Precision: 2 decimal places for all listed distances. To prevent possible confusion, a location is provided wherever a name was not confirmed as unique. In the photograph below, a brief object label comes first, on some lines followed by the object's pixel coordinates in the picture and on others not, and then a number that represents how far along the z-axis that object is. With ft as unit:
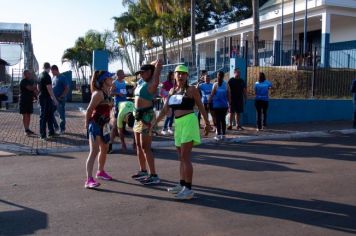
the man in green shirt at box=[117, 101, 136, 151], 29.66
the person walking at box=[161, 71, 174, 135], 39.33
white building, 63.89
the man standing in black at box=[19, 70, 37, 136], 39.55
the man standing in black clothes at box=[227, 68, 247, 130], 43.42
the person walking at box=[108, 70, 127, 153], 36.50
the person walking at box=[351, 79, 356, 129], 46.01
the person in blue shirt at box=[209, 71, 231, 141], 37.68
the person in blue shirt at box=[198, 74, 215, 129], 41.24
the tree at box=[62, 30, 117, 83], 181.37
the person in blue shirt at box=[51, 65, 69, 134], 39.06
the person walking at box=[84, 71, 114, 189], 22.16
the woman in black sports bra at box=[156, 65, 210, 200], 20.25
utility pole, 84.17
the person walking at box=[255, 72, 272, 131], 43.37
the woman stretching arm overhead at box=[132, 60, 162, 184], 21.98
